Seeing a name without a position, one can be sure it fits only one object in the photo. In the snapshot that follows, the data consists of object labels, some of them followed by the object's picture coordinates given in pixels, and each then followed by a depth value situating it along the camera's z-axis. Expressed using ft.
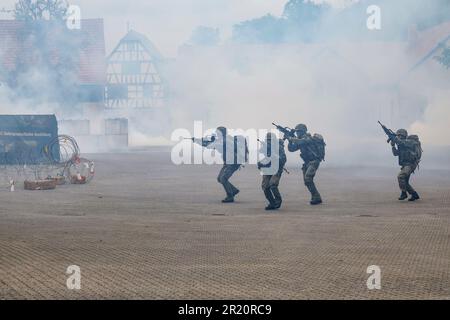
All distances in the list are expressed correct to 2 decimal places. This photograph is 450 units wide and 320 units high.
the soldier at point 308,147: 54.34
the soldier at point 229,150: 55.52
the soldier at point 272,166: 49.32
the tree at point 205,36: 186.19
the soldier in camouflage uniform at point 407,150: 55.11
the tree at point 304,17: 169.07
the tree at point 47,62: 133.18
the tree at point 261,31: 182.56
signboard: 81.15
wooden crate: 61.82
